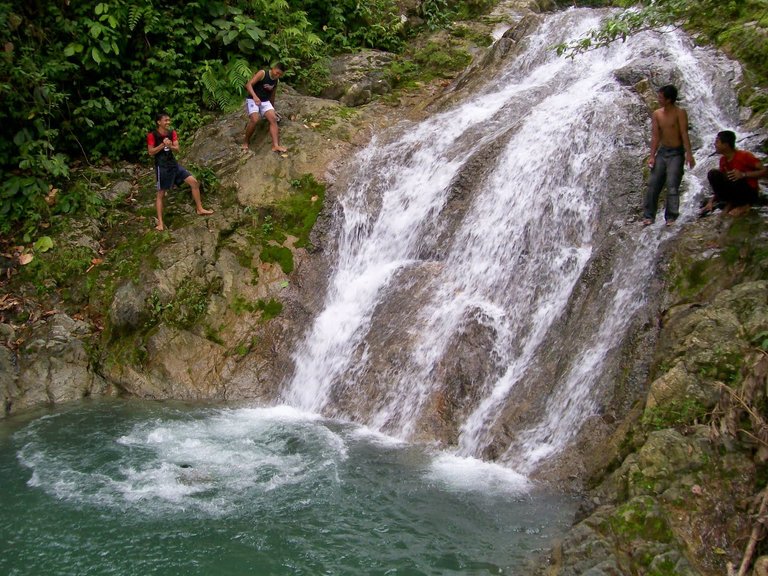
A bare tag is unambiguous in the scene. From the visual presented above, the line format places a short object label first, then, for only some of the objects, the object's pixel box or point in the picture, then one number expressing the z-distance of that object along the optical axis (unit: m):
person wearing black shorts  10.30
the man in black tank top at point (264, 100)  11.47
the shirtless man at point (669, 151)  7.73
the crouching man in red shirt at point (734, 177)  7.24
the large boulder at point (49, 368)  9.38
